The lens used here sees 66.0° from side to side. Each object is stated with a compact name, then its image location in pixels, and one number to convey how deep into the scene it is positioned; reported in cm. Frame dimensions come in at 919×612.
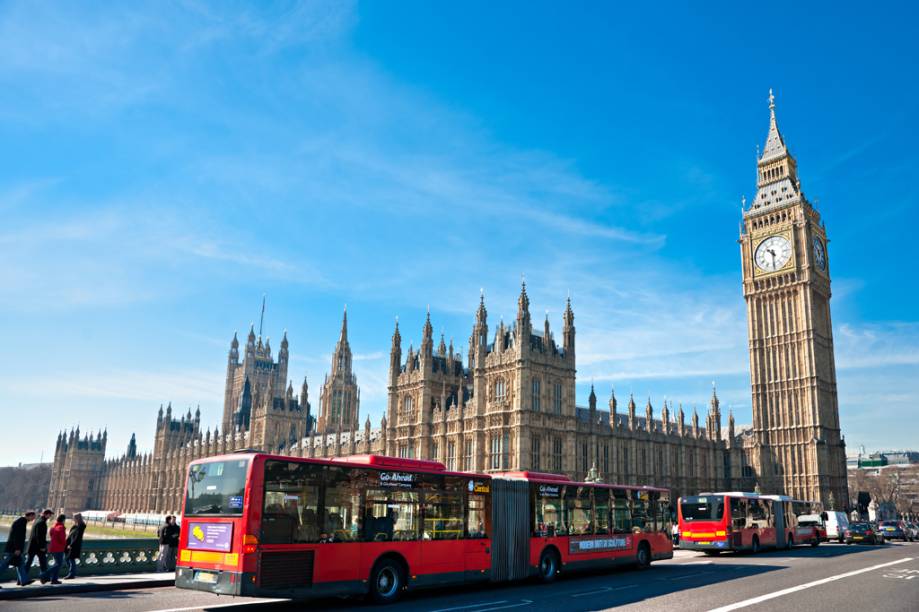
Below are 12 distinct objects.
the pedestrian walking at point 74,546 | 2039
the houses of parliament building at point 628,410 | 5603
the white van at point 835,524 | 4859
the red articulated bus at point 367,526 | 1536
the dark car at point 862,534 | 4481
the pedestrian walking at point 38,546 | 1862
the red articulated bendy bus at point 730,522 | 3266
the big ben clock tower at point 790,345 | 7569
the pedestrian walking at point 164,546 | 2247
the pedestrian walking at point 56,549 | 1891
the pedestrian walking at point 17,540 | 1814
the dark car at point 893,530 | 4978
